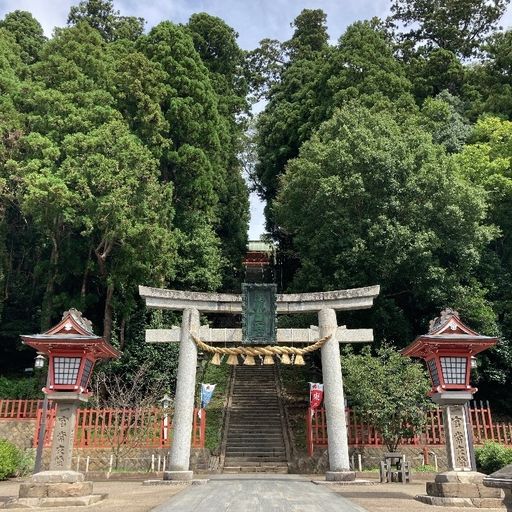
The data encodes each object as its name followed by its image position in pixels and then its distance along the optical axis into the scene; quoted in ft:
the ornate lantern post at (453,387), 29.17
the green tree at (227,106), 94.43
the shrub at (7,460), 41.93
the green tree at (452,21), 102.37
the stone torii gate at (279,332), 41.34
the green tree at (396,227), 55.93
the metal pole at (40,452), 32.60
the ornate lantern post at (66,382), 29.50
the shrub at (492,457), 42.27
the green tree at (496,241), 57.82
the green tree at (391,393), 44.60
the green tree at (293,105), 92.32
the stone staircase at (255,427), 50.21
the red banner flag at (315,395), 50.16
